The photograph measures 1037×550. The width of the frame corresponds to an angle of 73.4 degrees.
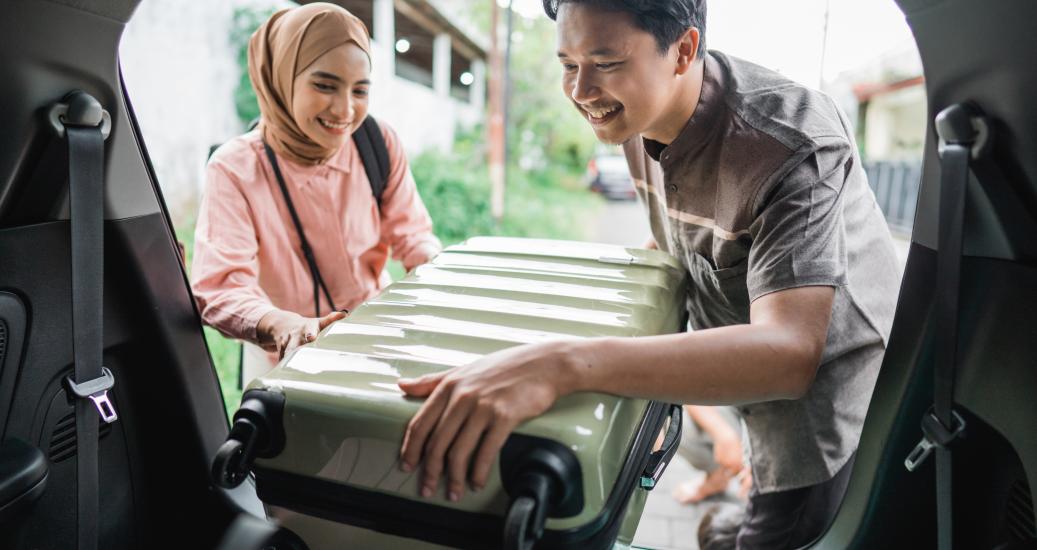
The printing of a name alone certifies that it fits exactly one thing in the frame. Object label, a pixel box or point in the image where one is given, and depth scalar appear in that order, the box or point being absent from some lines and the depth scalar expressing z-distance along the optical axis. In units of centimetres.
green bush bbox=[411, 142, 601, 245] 604
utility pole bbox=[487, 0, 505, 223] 655
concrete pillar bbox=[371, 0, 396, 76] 380
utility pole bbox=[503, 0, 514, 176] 430
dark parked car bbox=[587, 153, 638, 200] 921
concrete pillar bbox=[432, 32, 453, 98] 550
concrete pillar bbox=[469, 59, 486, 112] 769
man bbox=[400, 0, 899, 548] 88
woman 173
